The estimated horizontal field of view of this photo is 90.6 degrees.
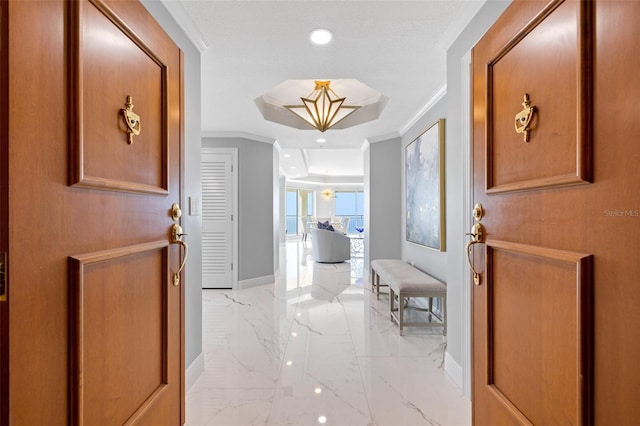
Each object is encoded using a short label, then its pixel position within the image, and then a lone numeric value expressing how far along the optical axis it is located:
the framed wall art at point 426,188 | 3.21
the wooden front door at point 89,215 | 0.68
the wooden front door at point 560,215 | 0.72
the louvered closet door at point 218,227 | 4.70
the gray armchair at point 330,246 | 7.00
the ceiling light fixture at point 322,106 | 3.58
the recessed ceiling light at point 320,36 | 2.05
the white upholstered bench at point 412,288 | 2.91
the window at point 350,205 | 13.96
